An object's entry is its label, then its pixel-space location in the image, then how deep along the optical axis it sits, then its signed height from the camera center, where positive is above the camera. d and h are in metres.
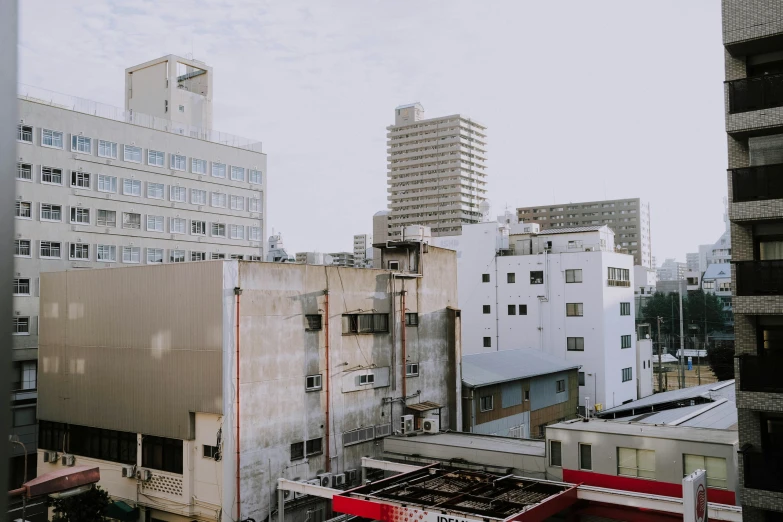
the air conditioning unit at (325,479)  20.17 -6.23
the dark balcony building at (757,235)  14.01 +1.13
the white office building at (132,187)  34.09 +6.39
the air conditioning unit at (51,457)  22.36 -6.00
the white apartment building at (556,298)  41.31 -1.02
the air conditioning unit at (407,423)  23.34 -5.12
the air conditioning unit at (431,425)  23.64 -5.30
